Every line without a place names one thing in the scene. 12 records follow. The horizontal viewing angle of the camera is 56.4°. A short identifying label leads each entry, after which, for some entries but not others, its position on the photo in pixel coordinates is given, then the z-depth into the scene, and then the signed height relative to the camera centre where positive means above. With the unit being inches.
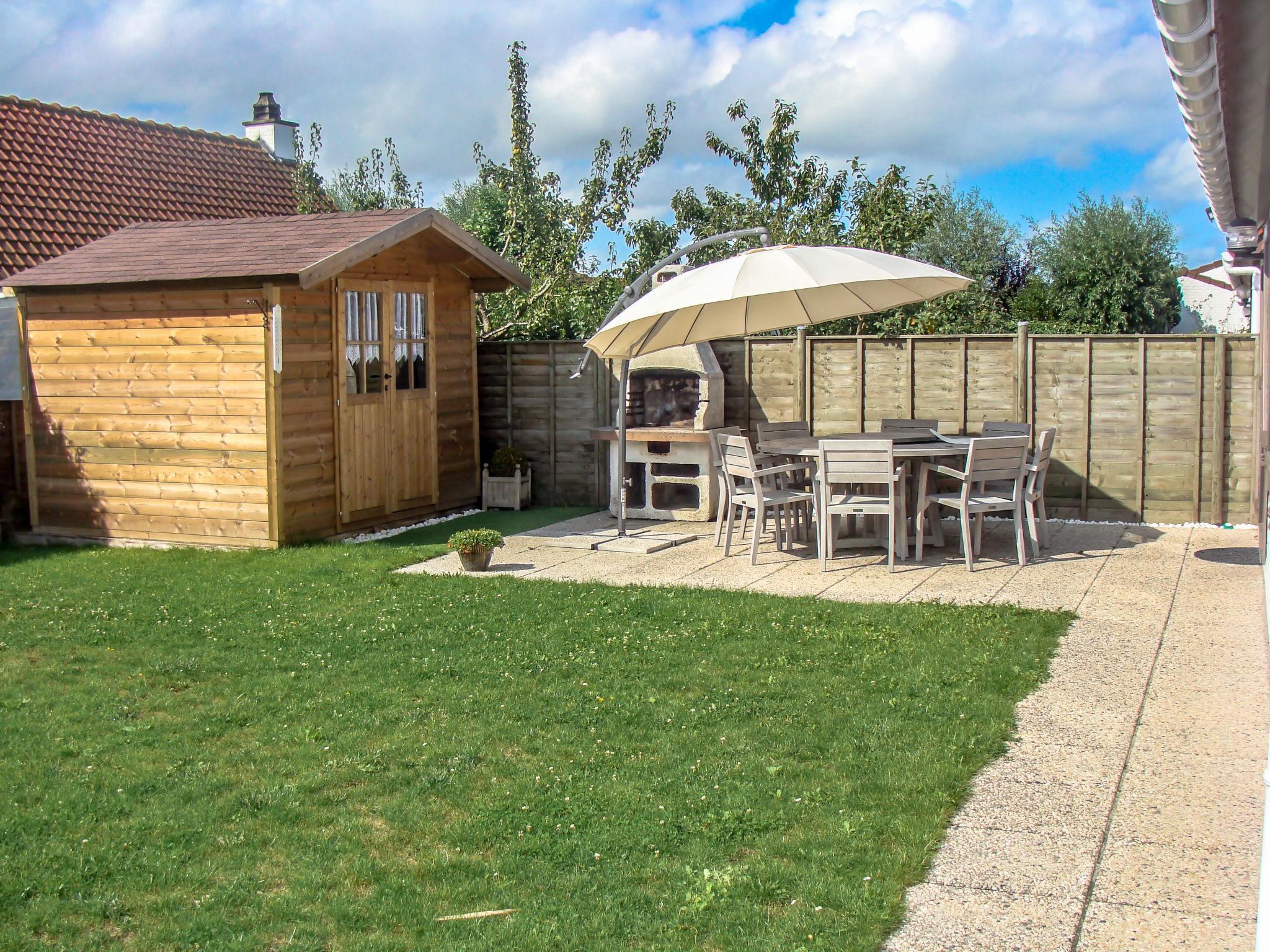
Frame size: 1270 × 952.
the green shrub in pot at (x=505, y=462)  525.3 -20.6
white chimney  796.0 +194.7
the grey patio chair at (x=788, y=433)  431.2 -7.7
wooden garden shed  418.0 +15.3
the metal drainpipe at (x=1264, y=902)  74.6 -31.8
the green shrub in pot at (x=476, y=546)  370.3 -41.0
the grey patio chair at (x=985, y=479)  360.8 -21.5
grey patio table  365.4 -12.2
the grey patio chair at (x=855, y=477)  362.9 -20.5
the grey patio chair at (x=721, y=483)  410.6 -24.5
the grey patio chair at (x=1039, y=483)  375.2 -23.9
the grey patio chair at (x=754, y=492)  384.2 -27.0
